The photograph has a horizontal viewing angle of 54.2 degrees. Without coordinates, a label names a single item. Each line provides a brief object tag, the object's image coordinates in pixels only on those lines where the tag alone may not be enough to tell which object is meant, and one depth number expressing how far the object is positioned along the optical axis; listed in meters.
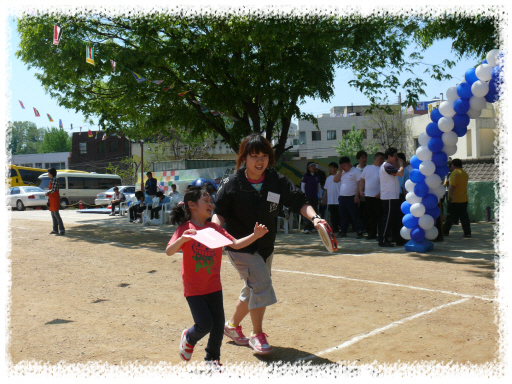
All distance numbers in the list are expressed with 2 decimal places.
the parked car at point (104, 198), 29.50
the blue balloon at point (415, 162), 9.23
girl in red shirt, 3.55
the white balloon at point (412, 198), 9.15
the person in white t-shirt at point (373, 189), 10.33
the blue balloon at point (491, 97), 8.15
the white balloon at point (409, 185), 9.18
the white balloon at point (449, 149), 9.05
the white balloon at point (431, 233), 9.12
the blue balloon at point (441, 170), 9.14
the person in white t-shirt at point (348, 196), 11.52
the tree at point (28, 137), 99.94
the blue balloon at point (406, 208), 9.30
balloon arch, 8.62
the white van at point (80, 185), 34.03
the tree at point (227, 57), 11.80
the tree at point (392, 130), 47.12
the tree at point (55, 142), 98.81
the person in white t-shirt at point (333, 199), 12.77
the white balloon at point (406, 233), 9.26
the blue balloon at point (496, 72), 7.72
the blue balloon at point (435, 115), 8.98
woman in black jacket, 3.99
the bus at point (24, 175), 36.81
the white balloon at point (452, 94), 8.66
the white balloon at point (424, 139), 9.13
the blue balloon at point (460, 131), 8.88
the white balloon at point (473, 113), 8.59
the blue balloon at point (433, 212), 9.19
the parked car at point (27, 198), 30.06
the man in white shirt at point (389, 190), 9.52
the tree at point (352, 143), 58.41
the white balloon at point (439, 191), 9.18
